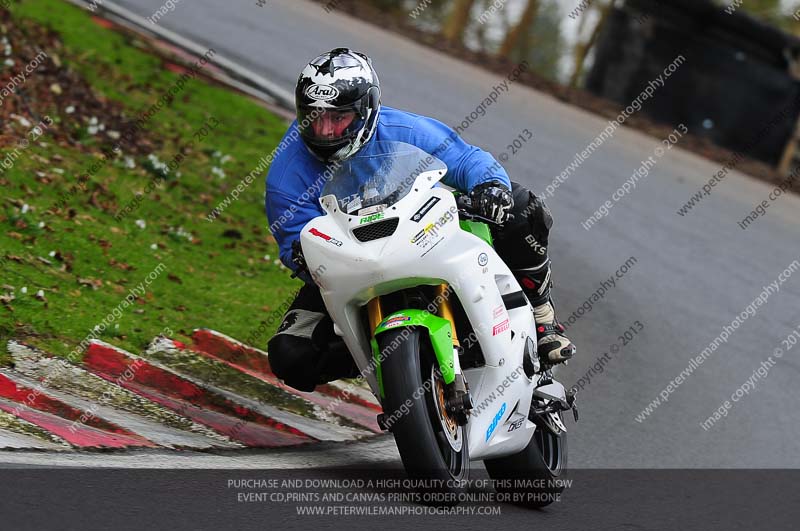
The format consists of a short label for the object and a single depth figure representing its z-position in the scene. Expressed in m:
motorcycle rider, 10.45
